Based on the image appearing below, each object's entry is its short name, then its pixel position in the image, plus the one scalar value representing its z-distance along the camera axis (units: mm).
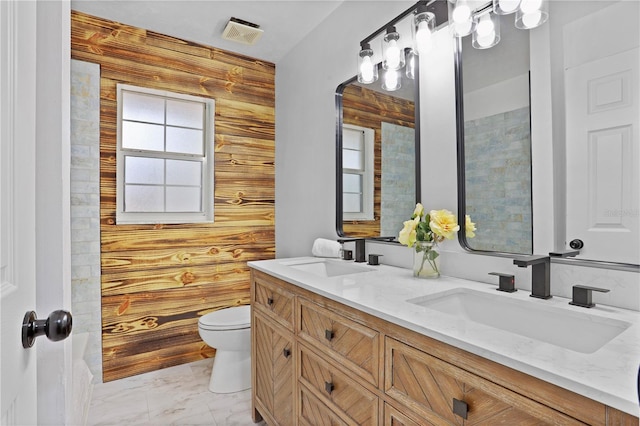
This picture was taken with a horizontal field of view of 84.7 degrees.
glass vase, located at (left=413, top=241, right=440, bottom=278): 1487
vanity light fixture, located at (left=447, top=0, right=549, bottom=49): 1223
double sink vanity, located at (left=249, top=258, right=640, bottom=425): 650
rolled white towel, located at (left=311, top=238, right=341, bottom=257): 2141
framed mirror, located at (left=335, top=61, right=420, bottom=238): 1783
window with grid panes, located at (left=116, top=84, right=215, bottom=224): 2527
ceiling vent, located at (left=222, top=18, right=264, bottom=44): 2434
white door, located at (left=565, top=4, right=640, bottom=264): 1013
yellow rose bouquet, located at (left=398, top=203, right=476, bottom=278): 1451
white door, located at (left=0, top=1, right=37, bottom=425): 497
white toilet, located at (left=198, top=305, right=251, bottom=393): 2215
